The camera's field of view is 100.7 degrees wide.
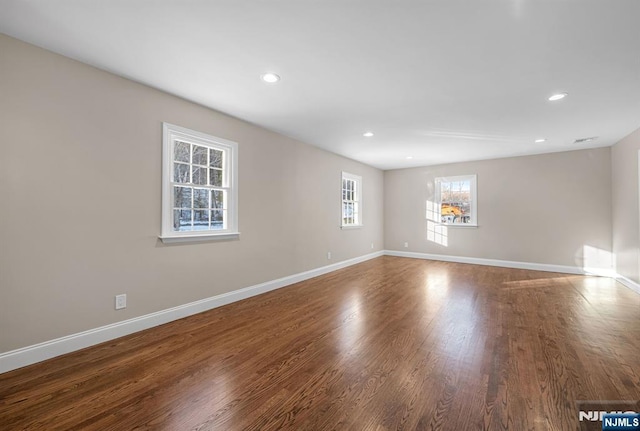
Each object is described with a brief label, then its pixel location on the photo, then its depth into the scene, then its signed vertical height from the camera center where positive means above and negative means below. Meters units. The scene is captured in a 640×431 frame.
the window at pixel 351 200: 6.31 +0.43
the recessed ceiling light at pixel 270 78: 2.63 +1.42
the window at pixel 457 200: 6.55 +0.45
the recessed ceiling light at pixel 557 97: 2.98 +1.39
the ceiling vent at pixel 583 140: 4.62 +1.39
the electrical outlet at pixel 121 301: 2.65 -0.84
